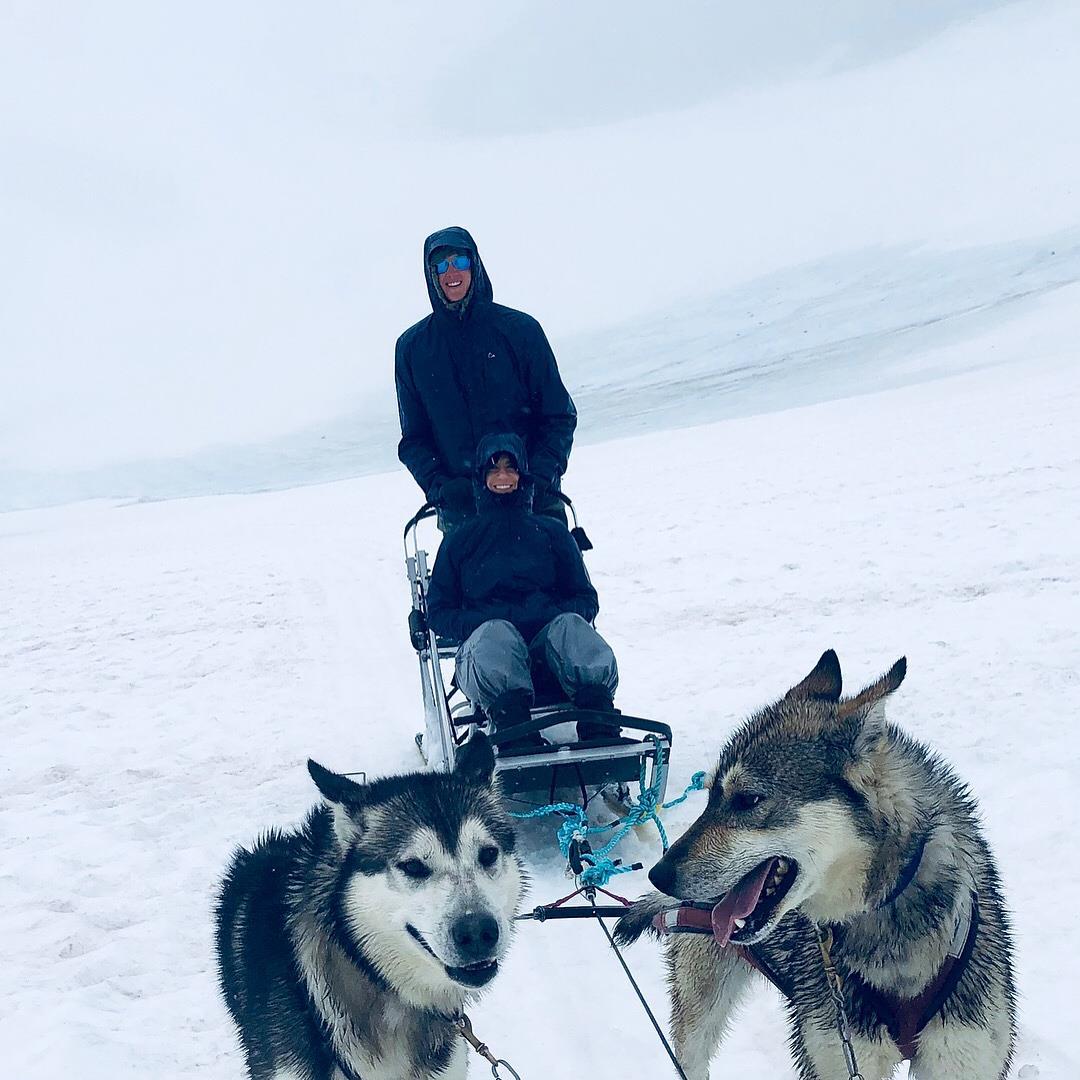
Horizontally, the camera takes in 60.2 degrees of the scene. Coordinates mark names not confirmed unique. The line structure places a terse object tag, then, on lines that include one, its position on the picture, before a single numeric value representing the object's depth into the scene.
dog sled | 2.98
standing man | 4.06
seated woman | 3.24
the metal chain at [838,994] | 1.66
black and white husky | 1.81
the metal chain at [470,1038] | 1.81
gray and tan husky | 1.59
